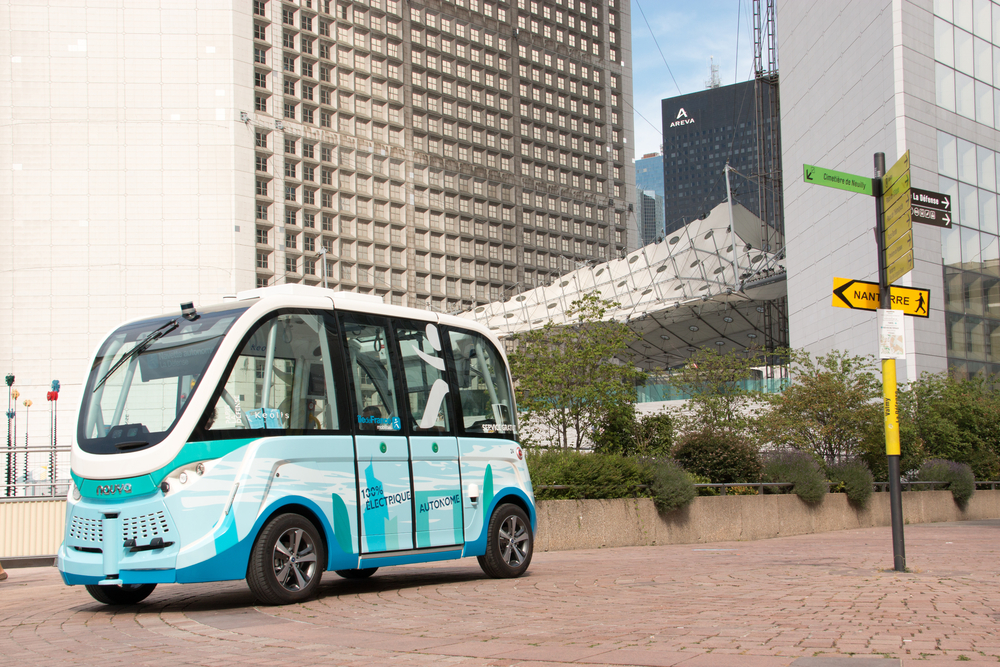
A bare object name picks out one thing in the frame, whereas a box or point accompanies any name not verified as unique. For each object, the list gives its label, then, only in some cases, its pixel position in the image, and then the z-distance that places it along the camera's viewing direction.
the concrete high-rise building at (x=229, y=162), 76.56
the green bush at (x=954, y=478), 30.41
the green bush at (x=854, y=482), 25.27
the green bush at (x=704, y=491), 21.36
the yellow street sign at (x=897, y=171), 11.30
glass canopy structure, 67.56
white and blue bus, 8.59
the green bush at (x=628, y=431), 28.73
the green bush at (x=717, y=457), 22.27
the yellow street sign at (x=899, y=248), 11.24
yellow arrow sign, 11.48
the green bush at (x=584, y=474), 17.92
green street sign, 11.27
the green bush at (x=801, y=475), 23.27
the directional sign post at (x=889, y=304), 11.28
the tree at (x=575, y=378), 30.17
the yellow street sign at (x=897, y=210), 11.34
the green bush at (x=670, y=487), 19.48
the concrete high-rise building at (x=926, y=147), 42.19
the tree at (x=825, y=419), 31.09
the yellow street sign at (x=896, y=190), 11.35
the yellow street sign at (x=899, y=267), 11.25
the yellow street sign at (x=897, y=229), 11.26
